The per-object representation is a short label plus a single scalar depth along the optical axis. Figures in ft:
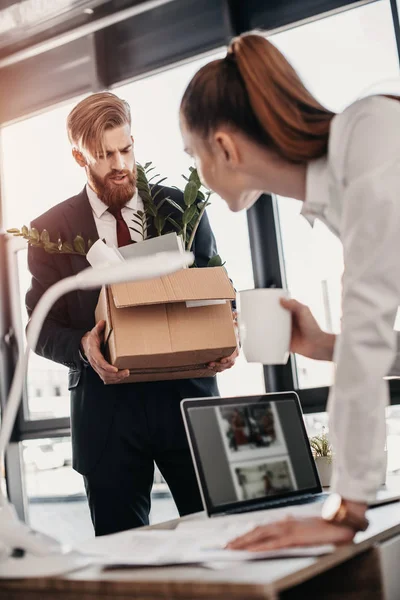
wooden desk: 2.64
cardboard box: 5.74
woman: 3.22
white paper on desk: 3.09
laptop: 4.39
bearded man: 6.56
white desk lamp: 3.24
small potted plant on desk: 5.93
